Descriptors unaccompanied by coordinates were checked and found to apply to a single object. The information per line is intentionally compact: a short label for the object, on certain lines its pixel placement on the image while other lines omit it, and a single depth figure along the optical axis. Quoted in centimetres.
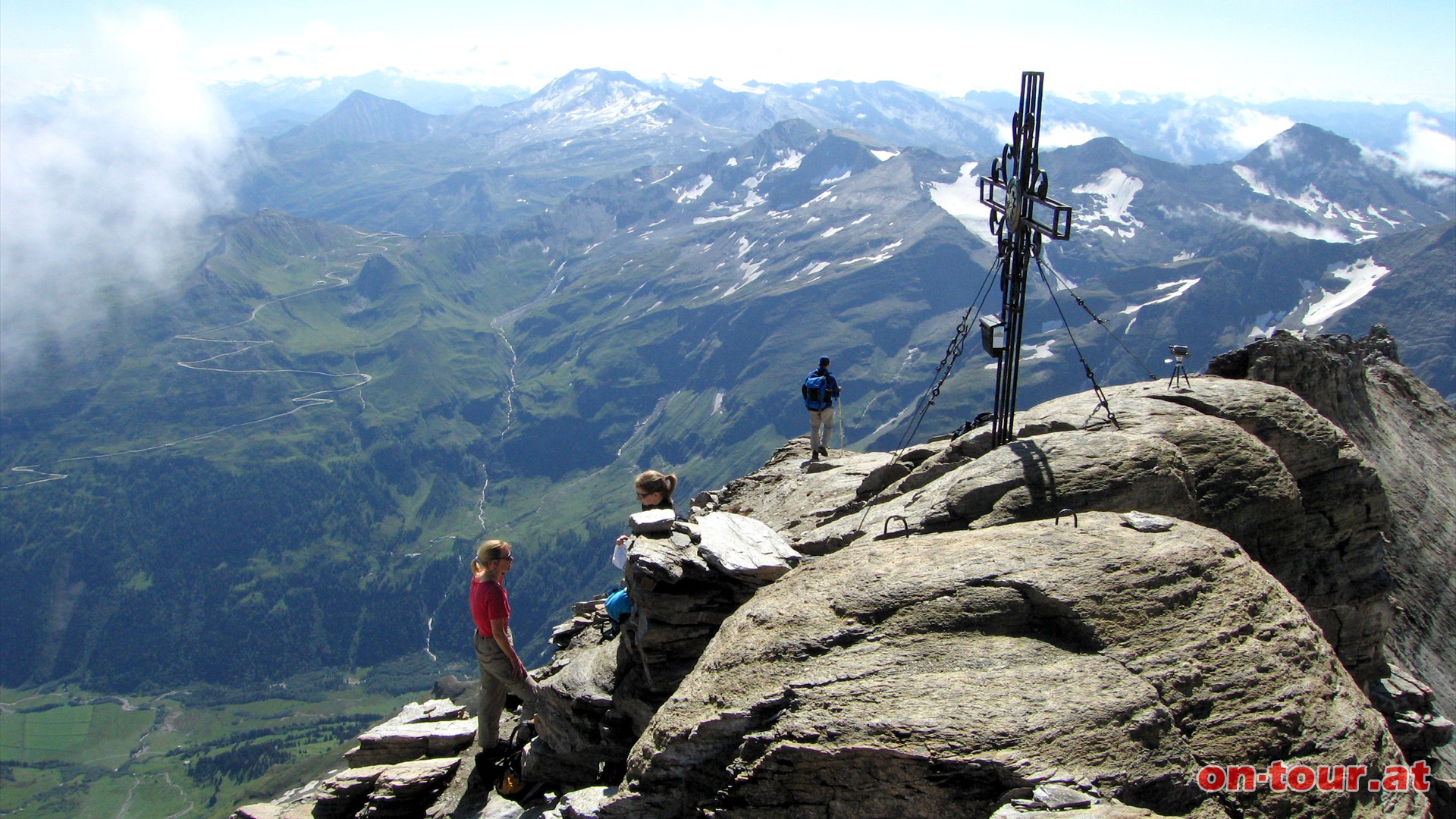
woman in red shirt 1825
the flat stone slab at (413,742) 2259
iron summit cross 2166
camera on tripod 2403
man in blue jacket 3478
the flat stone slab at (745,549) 1766
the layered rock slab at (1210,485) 1778
